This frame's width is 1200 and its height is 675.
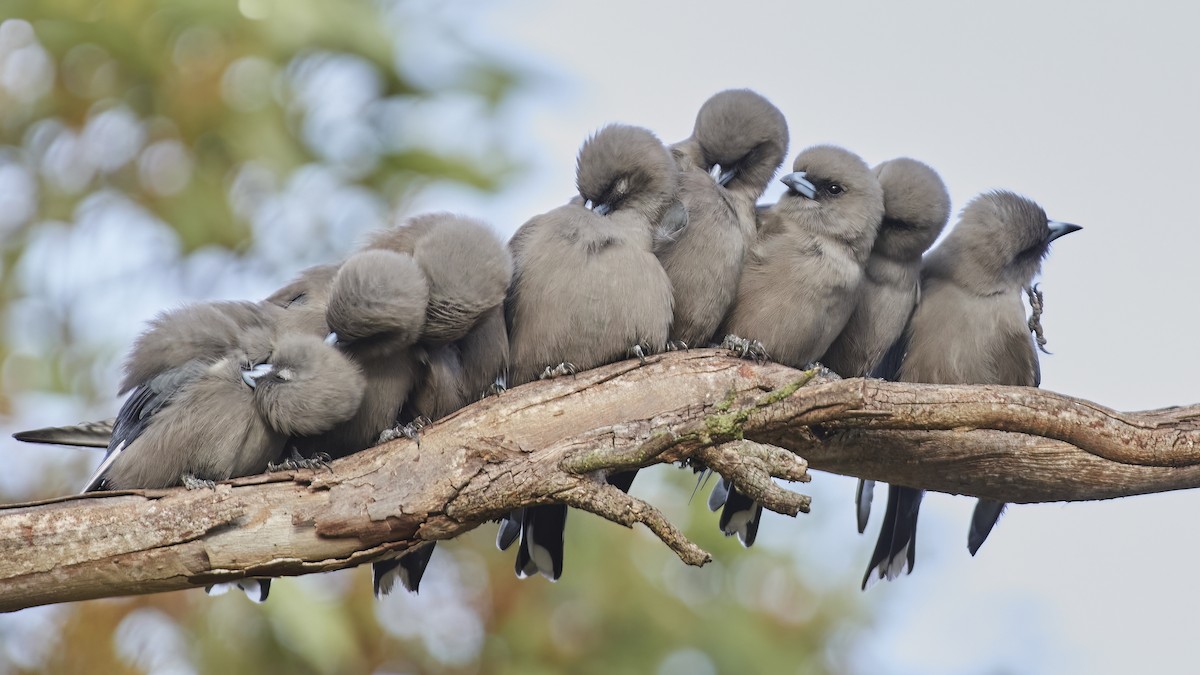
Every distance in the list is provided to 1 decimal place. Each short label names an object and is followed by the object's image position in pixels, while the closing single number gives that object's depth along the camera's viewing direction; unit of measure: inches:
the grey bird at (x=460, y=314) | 428.8
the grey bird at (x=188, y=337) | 427.5
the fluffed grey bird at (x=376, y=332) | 413.1
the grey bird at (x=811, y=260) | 468.8
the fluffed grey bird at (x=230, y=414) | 405.7
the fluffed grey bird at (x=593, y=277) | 438.3
